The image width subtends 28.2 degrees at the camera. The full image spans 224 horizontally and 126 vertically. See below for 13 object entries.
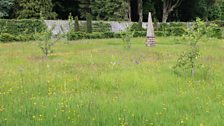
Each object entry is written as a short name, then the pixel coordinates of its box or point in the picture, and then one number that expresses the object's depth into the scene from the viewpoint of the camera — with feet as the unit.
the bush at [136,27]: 167.93
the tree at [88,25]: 160.76
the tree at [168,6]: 223.63
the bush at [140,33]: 154.87
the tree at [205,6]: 235.40
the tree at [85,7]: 201.44
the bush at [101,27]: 171.42
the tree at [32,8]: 175.32
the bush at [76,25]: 157.77
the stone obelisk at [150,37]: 98.68
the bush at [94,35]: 140.92
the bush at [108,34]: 147.43
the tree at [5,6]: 169.19
